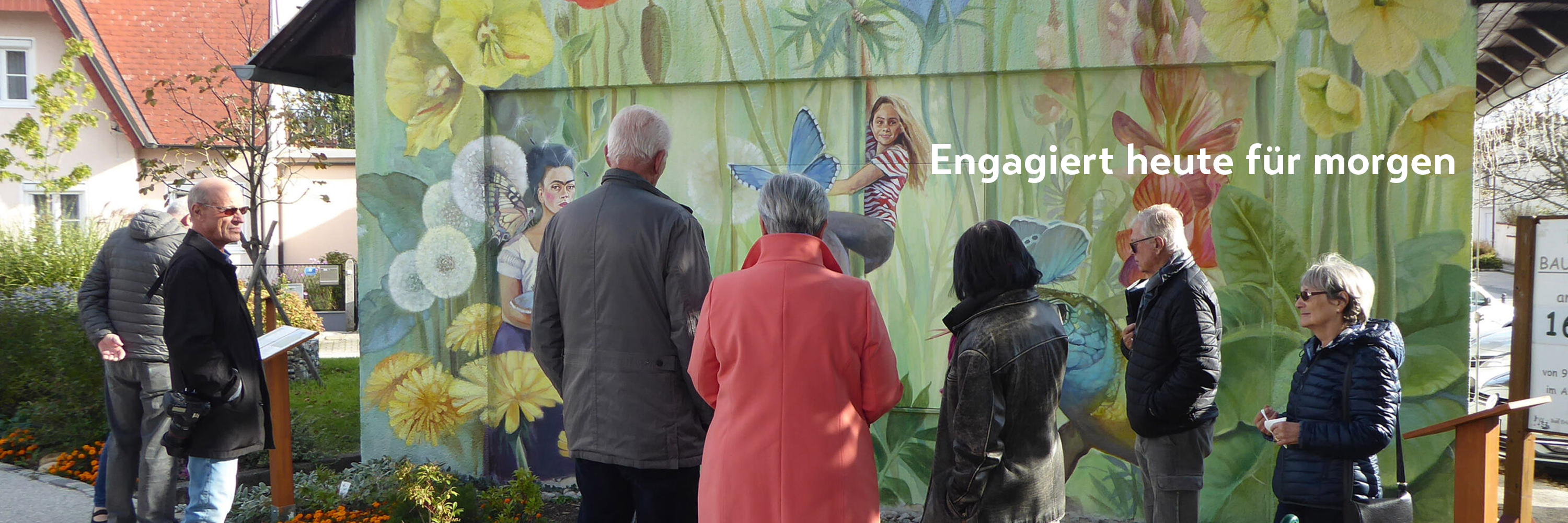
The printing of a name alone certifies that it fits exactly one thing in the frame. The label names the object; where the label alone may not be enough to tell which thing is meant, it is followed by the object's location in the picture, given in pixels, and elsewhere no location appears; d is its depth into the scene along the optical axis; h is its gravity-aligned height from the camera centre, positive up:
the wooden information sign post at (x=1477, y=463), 3.42 -0.73
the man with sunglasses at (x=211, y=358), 3.88 -0.45
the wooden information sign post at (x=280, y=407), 5.01 -0.84
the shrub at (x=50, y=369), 7.96 -1.02
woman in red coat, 2.75 -0.38
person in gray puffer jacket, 4.96 -0.44
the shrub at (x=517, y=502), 5.35 -1.36
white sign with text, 4.24 -0.33
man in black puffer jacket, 3.72 -0.45
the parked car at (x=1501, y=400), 7.14 -1.22
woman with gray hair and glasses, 3.30 -0.52
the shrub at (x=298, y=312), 14.46 -0.99
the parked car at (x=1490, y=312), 11.34 -0.87
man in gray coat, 3.12 -0.28
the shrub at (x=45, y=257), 9.56 -0.15
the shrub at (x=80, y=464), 7.08 -1.58
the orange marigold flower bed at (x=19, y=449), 7.73 -1.57
